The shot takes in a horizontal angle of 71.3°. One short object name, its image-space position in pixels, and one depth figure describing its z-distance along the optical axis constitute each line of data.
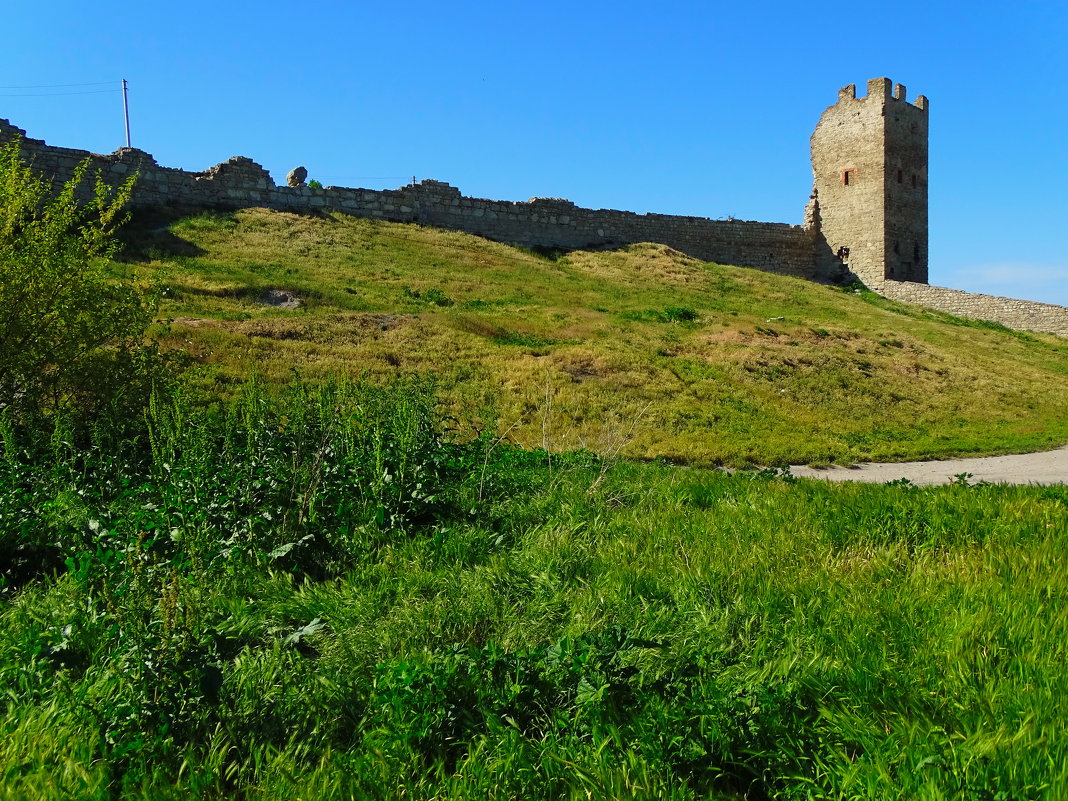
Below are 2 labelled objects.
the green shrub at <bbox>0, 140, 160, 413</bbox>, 7.15
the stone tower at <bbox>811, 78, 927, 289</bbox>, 34.31
